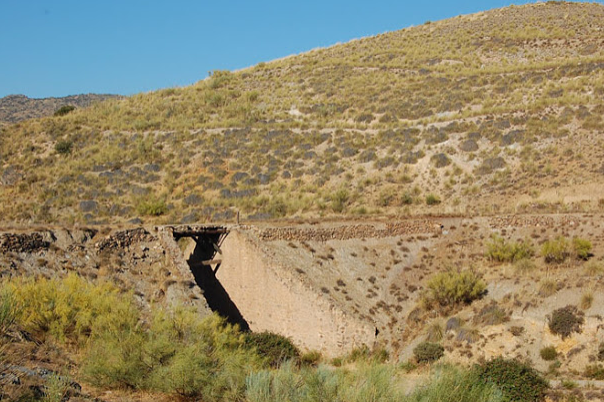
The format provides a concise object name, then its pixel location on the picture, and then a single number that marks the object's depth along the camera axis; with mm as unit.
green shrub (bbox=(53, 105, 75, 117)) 61131
